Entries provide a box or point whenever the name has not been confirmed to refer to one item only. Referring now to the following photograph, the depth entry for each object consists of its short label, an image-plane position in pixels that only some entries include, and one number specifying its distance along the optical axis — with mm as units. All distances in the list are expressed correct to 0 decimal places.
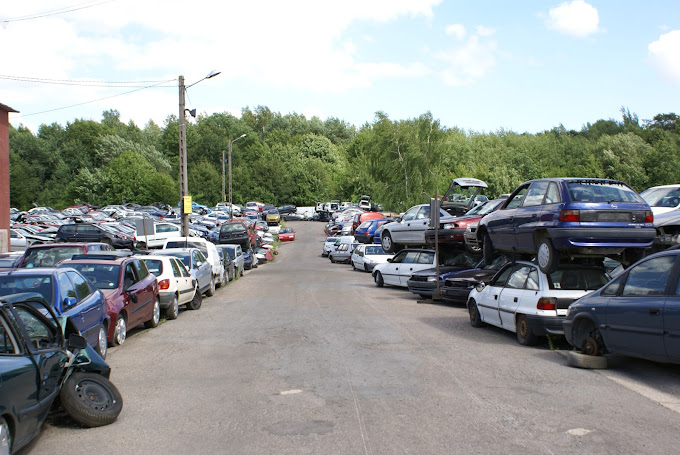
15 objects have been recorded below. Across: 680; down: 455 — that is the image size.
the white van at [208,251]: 23031
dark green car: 4965
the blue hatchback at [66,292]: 8906
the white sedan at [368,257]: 31286
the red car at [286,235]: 63000
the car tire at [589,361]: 8898
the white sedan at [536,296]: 10422
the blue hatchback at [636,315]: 7652
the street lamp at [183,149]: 27589
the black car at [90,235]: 35281
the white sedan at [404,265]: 21328
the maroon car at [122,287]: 11398
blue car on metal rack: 10680
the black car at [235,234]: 37562
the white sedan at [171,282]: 15406
